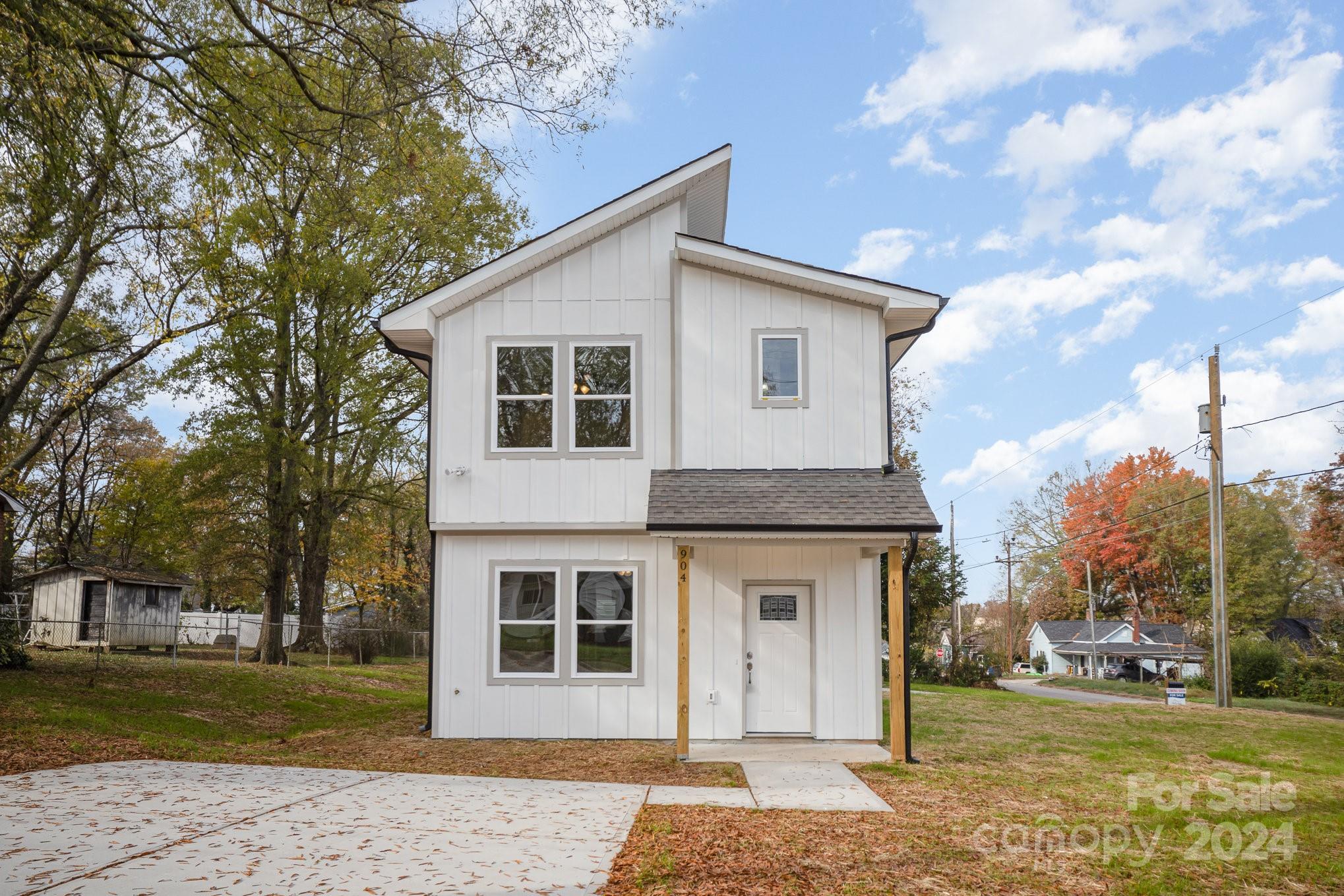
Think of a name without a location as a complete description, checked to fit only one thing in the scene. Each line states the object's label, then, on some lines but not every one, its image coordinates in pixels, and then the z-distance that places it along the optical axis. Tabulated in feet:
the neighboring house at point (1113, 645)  171.57
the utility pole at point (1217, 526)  75.92
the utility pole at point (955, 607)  92.68
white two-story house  42.86
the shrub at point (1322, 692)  86.43
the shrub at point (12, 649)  57.11
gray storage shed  100.83
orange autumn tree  169.99
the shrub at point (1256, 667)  102.32
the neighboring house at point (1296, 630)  144.66
